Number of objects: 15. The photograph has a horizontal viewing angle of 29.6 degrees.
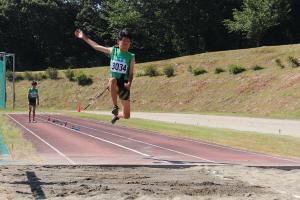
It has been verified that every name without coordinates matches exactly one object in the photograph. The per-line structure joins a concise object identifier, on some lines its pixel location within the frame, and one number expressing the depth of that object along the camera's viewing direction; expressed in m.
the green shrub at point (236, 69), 50.19
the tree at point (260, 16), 61.94
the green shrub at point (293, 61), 46.15
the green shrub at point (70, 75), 60.06
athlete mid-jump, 9.05
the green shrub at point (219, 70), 52.16
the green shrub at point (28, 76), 61.41
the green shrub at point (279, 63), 47.71
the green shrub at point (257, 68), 49.50
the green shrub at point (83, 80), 59.02
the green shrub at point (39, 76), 61.16
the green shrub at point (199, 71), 53.51
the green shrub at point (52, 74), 60.91
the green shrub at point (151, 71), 56.78
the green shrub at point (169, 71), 55.22
